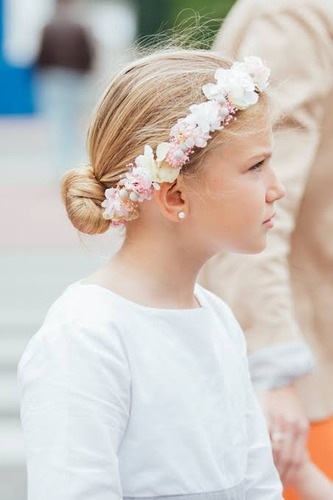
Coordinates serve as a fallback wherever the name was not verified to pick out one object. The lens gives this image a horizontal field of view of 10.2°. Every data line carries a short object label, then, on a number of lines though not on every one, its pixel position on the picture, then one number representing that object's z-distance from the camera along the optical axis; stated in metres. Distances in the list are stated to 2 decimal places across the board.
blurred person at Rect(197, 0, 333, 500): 3.43
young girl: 2.66
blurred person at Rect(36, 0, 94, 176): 19.47
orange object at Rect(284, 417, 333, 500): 3.42
